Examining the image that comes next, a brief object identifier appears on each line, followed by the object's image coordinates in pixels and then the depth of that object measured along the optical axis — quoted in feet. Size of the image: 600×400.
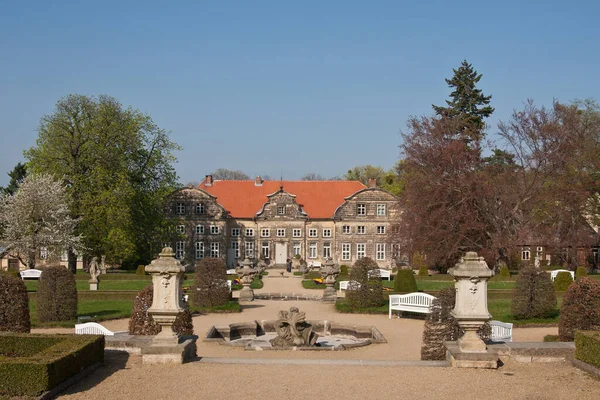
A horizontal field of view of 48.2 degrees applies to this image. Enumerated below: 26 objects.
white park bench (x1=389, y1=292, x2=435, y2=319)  63.98
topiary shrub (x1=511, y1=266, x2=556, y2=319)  61.72
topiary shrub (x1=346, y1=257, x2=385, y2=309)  71.97
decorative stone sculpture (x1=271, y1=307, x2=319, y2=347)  47.56
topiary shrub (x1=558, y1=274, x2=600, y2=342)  42.16
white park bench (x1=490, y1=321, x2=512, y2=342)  48.01
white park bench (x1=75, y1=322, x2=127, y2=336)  47.85
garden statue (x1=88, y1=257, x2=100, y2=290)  93.97
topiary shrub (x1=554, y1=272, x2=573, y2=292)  89.71
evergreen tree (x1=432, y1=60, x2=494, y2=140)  163.84
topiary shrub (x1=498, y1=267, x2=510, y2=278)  117.19
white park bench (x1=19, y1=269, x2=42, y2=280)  115.24
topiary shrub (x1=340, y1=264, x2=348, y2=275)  125.49
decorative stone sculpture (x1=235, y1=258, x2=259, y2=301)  83.76
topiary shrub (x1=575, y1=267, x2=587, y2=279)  108.68
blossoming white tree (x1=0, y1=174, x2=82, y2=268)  120.26
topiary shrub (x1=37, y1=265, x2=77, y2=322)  61.21
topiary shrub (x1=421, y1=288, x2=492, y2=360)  39.22
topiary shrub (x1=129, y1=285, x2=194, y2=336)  41.81
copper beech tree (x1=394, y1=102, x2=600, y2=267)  125.90
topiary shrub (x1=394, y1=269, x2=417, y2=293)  82.79
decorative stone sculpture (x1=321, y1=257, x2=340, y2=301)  83.71
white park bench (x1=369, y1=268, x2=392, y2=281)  117.64
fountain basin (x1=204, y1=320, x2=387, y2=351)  48.49
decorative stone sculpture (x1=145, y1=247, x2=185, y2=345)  33.55
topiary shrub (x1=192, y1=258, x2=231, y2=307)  72.95
